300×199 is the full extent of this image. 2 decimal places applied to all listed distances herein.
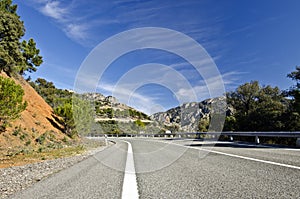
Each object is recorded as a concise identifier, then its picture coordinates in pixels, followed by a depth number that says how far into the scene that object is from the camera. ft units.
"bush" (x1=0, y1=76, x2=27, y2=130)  43.83
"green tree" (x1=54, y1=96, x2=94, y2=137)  90.89
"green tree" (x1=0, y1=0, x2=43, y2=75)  70.49
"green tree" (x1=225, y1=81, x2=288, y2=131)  71.32
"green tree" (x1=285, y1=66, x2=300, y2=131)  64.28
